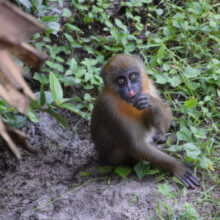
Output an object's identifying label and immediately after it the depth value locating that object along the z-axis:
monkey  9.43
